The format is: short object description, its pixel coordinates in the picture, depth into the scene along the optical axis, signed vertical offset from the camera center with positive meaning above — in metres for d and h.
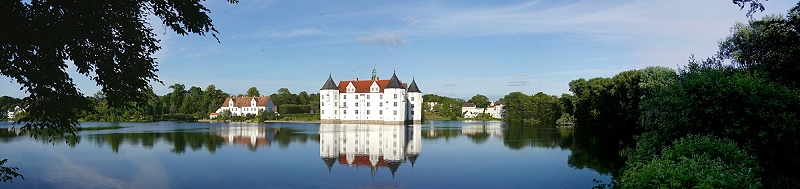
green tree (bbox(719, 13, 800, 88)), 7.85 +1.44
